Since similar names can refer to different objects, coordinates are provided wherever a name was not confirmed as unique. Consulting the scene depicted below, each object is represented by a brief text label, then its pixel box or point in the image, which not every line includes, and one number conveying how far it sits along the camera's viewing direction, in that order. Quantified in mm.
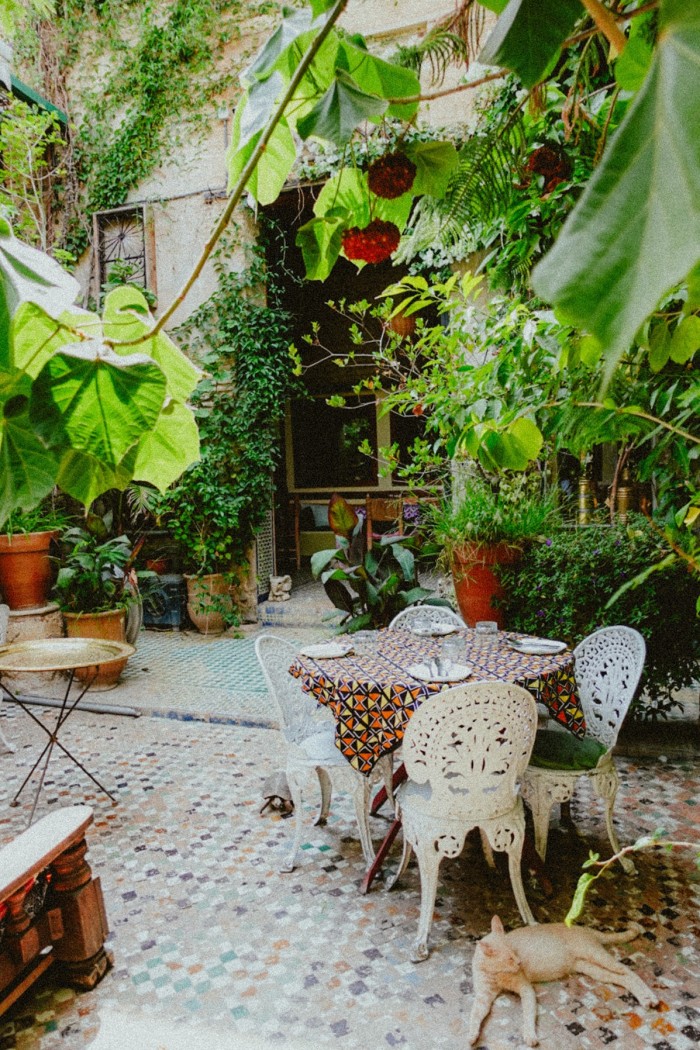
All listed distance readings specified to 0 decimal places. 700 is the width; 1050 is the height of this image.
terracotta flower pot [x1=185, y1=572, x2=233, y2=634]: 6785
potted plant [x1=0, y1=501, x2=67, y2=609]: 5609
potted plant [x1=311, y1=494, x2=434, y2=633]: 4875
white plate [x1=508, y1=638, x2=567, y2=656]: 3073
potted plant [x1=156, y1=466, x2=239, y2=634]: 6711
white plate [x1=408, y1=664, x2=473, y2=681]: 2717
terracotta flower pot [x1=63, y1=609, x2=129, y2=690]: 5469
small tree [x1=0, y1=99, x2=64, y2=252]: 6070
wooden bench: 2088
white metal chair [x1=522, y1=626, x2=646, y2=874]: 2775
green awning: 6563
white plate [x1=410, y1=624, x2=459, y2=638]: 3478
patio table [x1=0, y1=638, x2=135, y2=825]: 3367
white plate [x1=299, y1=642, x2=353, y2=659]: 3102
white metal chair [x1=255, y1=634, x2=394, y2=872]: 2902
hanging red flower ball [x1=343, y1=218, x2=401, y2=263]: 809
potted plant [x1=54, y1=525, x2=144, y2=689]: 5586
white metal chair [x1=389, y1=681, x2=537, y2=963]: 2357
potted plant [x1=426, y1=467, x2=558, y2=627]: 4402
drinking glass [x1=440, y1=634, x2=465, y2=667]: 2902
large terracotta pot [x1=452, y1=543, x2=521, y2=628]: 4391
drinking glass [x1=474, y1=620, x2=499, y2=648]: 3412
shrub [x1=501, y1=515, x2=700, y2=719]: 3754
